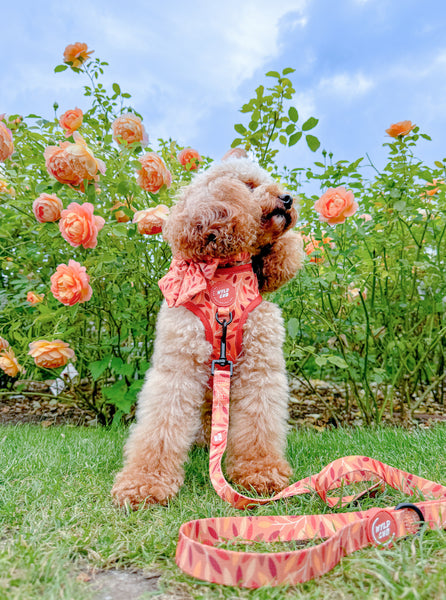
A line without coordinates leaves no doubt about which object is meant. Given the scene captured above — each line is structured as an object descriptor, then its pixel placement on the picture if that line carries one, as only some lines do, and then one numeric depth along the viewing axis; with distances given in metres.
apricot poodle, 0.53
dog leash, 0.34
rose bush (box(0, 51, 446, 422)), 0.75
